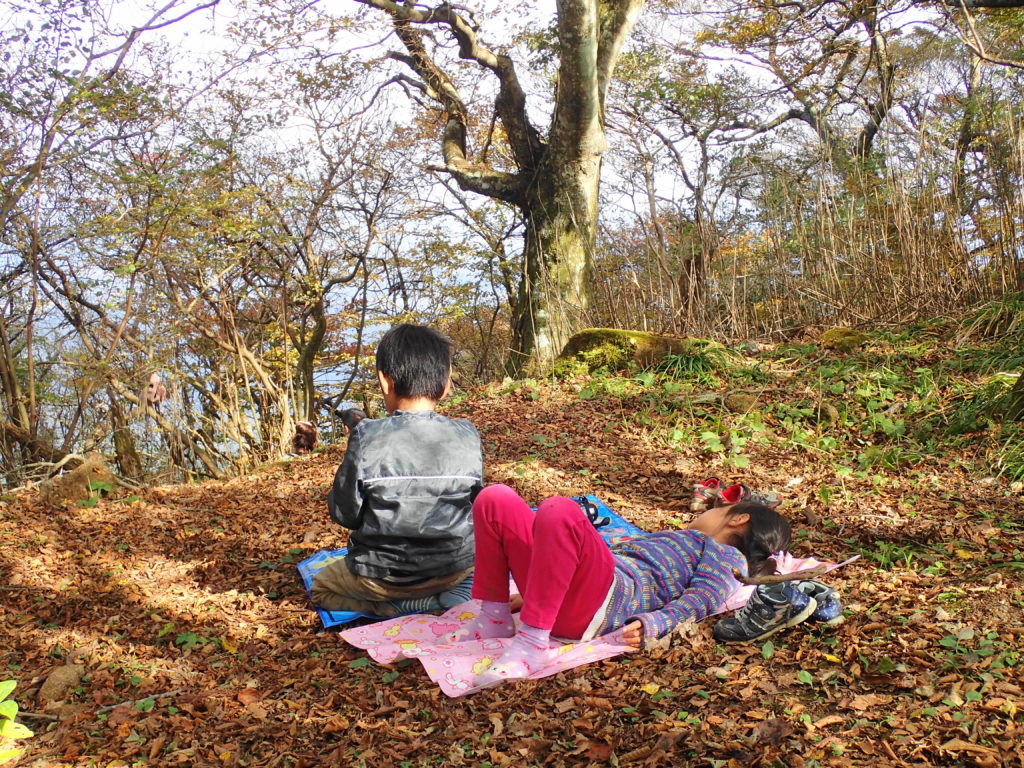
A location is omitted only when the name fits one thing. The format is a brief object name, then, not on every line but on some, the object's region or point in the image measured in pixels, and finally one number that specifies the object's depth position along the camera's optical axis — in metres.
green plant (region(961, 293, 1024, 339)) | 5.22
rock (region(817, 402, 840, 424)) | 4.66
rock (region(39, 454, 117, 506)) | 4.26
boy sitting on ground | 2.55
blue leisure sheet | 3.16
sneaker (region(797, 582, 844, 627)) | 2.35
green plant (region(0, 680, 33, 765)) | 1.24
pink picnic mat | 2.26
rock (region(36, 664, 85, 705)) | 2.30
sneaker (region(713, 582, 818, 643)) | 2.29
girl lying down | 2.21
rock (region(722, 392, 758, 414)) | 5.00
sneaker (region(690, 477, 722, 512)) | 3.45
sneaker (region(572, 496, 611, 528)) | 3.39
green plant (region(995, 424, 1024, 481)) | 3.54
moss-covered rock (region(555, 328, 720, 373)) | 5.87
